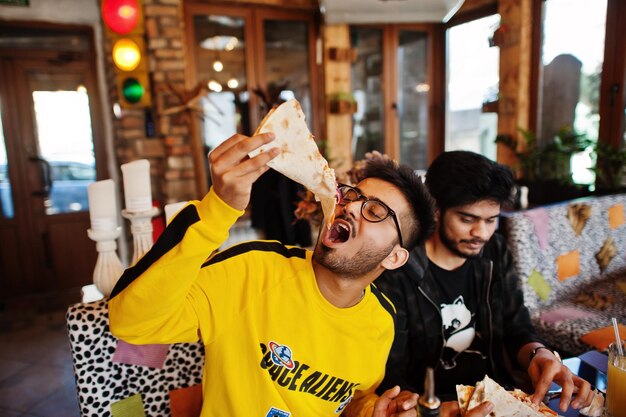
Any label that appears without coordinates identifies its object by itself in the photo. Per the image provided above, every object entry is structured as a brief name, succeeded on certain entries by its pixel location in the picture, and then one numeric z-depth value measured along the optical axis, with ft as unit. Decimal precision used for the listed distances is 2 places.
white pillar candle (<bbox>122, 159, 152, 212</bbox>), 4.59
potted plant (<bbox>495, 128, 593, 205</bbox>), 12.85
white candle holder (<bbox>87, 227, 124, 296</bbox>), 4.52
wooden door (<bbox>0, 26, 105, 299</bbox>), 14.02
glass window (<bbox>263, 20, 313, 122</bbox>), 15.62
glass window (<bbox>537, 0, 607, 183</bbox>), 12.98
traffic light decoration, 12.35
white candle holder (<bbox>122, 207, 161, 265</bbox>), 4.61
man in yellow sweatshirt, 3.01
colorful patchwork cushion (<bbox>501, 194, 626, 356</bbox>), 7.37
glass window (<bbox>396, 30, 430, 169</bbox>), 17.13
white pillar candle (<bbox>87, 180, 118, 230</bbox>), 4.42
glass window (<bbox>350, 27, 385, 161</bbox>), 16.66
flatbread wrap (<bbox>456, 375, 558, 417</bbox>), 3.34
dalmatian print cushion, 3.77
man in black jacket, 5.25
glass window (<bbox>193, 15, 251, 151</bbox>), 14.73
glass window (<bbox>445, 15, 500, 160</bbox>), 15.48
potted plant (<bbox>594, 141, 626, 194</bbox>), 11.76
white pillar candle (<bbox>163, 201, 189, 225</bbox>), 4.50
